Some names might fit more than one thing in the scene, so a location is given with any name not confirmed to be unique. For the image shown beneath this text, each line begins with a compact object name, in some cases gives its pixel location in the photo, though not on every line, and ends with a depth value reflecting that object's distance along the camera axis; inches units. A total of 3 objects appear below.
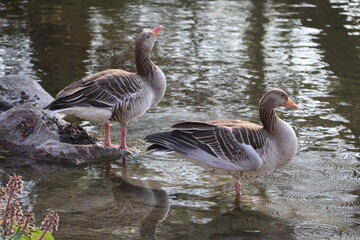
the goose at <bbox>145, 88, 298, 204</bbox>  552.7
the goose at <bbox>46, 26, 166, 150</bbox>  659.4
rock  661.3
